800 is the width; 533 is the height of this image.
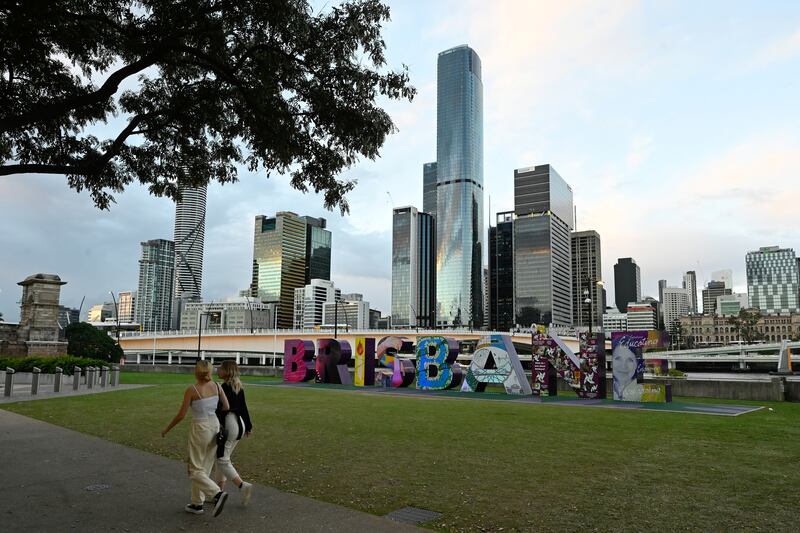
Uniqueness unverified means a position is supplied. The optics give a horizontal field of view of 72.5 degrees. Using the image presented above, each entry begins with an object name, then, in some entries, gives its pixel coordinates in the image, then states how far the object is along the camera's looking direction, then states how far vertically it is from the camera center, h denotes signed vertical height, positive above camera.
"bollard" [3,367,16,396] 22.97 -2.49
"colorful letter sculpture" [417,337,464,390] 32.12 -2.36
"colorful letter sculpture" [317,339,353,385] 37.75 -2.63
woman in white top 7.13 -1.29
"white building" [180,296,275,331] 196.50 +1.99
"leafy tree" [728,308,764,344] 154.50 +1.12
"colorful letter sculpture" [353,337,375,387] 36.05 -2.62
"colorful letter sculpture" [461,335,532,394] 28.97 -2.27
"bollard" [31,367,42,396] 24.09 -2.65
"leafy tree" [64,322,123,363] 60.34 -2.34
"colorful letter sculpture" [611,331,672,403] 24.70 -1.87
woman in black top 7.29 -1.37
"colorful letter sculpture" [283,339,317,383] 39.00 -2.65
